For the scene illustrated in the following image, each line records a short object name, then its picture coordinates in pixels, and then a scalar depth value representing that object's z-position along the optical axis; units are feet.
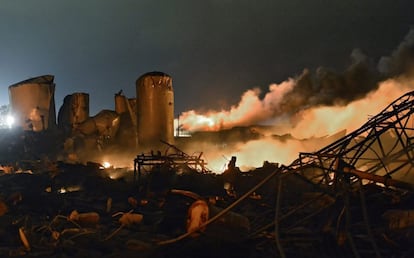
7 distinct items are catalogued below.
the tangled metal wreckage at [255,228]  30.91
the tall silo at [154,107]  102.17
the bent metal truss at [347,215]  28.32
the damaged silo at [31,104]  112.78
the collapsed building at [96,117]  102.83
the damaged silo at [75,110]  117.39
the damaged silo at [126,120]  114.01
